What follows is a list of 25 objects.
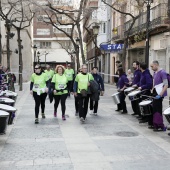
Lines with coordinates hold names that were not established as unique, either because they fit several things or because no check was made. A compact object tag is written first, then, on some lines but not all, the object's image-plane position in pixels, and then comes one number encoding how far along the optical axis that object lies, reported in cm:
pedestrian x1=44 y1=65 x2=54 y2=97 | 1837
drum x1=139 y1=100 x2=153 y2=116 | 951
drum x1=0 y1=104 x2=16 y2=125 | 833
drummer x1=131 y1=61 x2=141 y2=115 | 1215
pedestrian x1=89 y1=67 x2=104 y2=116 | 1275
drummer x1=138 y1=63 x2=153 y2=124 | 1034
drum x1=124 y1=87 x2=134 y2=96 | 1202
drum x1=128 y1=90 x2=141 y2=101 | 1072
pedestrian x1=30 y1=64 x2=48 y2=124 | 1114
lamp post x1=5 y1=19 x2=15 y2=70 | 2441
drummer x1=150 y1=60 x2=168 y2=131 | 920
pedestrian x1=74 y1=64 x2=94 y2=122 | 1120
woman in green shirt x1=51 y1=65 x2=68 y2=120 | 1146
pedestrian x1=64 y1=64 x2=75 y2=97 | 1736
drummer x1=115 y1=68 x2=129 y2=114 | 1321
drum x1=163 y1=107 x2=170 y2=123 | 799
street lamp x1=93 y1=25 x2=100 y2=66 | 2372
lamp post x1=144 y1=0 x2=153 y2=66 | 1575
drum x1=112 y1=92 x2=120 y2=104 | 1316
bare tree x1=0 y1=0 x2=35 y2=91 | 2470
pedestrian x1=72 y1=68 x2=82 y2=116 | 1274
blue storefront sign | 2243
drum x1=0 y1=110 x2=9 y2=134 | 749
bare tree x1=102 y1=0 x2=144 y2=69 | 2059
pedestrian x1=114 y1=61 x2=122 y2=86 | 1355
